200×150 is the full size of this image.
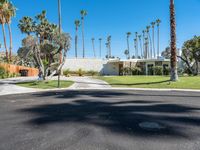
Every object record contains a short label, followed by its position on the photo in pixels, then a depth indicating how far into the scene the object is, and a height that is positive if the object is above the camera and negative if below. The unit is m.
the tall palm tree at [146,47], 59.96 +9.12
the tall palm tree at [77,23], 51.07 +15.60
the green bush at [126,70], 29.97 +0.26
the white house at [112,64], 30.33 +1.35
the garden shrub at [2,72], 23.22 +0.15
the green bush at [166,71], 28.67 -0.01
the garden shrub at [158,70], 29.00 +0.18
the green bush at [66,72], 27.93 +0.04
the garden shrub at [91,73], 29.35 -0.20
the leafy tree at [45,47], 16.04 +2.66
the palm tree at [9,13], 28.84 +10.91
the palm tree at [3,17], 27.89 +10.06
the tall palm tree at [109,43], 72.76 +13.01
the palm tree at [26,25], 28.94 +8.78
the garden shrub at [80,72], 28.38 -0.08
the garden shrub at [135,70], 30.03 +0.15
